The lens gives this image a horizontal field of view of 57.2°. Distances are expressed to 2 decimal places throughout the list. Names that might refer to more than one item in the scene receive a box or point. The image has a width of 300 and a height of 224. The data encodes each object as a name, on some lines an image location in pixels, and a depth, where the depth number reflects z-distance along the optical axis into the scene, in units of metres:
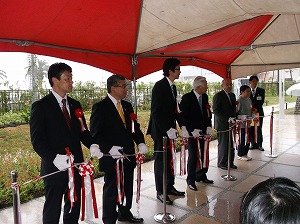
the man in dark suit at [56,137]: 2.35
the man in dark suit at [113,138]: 2.92
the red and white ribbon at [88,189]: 2.52
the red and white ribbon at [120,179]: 2.94
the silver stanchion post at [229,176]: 4.82
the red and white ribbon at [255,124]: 6.18
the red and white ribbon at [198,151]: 4.22
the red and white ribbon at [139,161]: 3.17
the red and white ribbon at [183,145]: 3.98
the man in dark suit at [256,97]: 6.49
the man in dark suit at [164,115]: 3.62
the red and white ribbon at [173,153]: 3.72
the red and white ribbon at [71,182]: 2.40
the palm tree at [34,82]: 9.18
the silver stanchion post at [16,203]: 1.83
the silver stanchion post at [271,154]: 6.44
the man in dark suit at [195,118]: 4.21
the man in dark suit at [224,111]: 5.14
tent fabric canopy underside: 2.67
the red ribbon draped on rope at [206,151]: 4.30
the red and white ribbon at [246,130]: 5.78
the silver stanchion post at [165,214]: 3.21
